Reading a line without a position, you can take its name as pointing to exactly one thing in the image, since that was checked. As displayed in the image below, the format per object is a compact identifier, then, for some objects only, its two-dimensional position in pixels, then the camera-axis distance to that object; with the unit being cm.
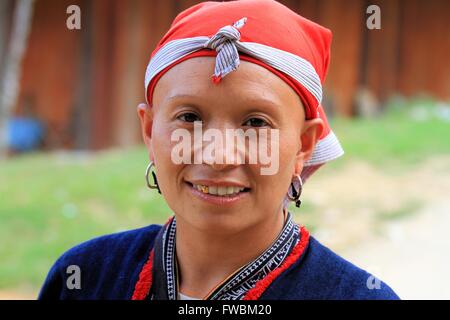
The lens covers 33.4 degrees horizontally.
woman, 206
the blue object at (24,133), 1088
